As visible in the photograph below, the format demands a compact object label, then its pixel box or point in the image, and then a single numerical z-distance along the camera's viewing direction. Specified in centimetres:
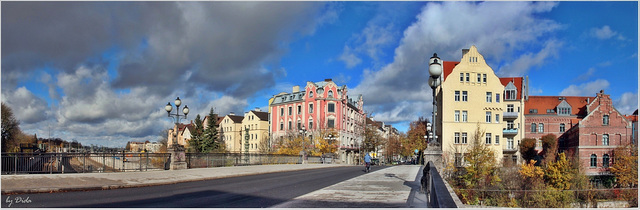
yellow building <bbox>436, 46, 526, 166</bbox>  5809
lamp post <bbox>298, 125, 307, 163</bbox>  4606
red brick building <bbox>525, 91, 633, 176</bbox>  5981
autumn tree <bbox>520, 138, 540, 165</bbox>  6256
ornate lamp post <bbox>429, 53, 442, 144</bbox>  1359
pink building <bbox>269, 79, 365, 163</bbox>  7562
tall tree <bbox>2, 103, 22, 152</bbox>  6625
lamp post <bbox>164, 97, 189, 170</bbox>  2527
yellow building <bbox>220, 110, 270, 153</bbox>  9449
